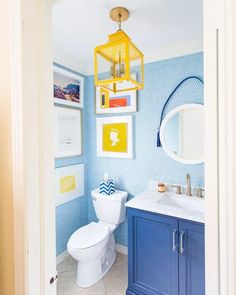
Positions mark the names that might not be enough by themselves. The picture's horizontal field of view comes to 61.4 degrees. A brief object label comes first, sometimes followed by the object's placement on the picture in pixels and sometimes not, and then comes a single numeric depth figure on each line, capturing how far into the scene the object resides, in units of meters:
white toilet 1.84
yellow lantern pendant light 1.15
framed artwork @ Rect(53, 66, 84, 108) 2.25
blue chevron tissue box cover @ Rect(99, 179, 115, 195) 2.30
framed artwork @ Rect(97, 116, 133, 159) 2.38
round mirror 2.03
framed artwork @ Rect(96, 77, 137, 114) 2.33
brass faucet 1.99
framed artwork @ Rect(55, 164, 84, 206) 2.27
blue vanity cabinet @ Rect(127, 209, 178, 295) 1.60
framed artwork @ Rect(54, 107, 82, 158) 2.25
